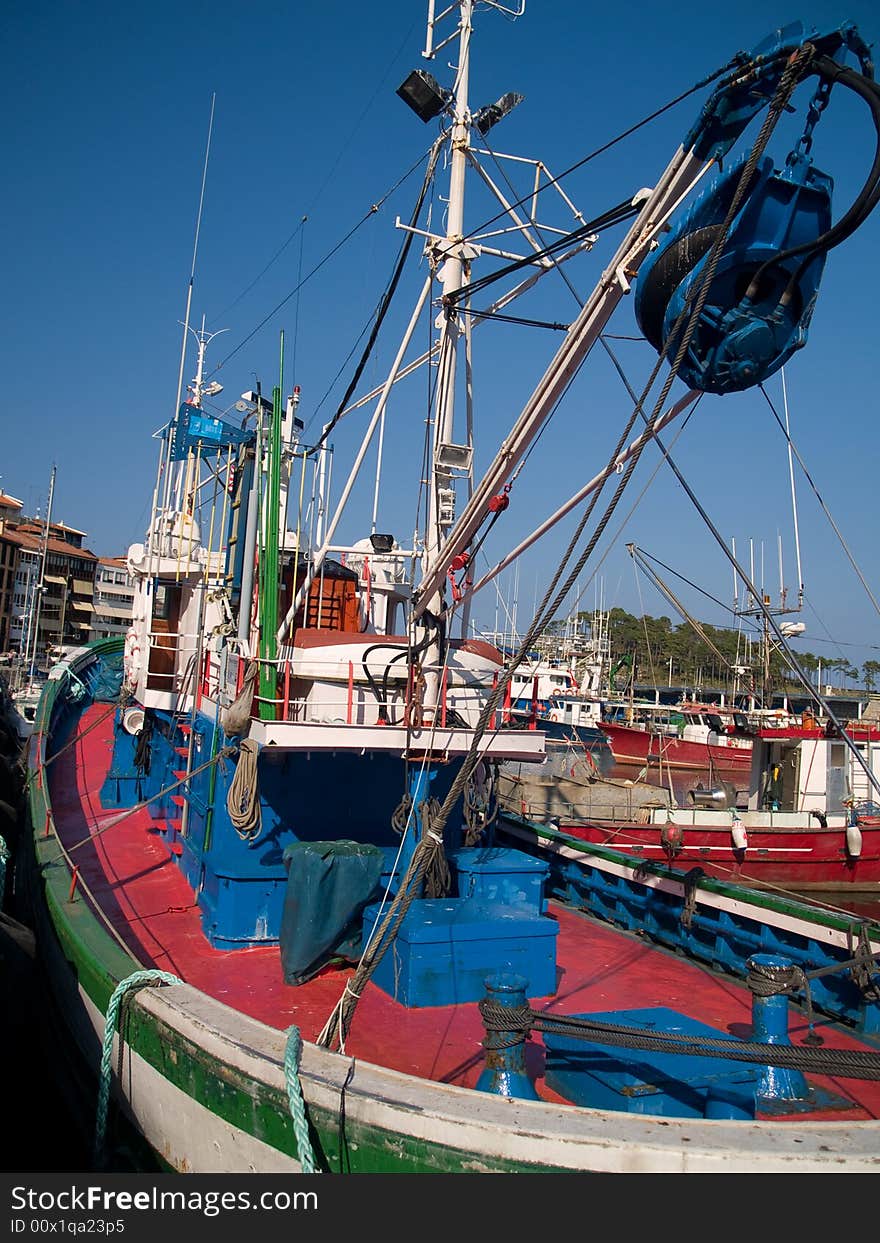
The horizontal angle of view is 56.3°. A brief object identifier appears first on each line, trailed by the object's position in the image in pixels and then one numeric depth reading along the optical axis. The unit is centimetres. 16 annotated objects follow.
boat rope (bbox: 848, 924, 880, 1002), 709
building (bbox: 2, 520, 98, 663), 6103
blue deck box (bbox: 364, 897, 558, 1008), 695
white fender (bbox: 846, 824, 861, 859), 1914
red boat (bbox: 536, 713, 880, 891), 1825
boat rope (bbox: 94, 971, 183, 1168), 529
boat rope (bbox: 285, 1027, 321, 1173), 381
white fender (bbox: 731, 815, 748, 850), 1836
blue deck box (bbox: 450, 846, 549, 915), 789
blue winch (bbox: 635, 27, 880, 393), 474
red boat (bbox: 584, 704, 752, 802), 3544
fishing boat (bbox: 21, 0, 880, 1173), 407
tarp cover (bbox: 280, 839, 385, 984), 718
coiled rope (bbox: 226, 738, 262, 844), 786
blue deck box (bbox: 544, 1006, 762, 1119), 488
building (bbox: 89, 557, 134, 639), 7469
